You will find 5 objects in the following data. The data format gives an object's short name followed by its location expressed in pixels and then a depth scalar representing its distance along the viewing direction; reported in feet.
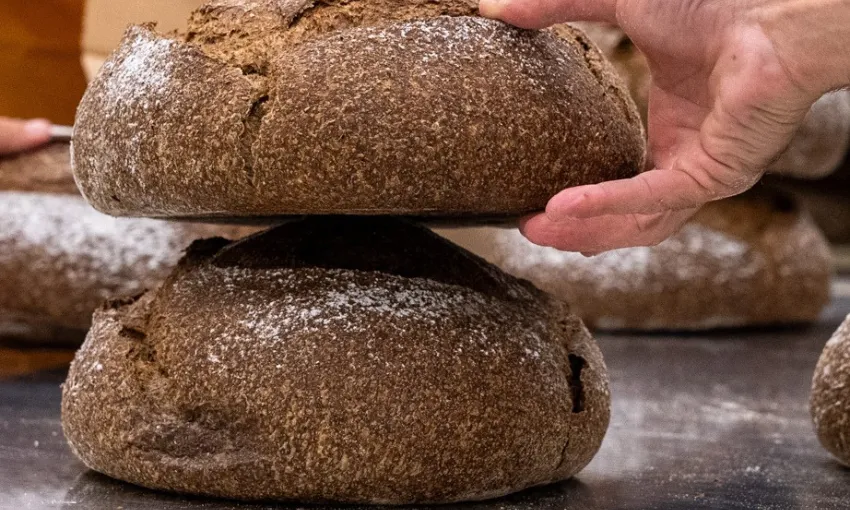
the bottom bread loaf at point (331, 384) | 4.59
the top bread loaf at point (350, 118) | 4.33
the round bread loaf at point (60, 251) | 9.14
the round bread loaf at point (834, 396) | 5.77
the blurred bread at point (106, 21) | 6.95
